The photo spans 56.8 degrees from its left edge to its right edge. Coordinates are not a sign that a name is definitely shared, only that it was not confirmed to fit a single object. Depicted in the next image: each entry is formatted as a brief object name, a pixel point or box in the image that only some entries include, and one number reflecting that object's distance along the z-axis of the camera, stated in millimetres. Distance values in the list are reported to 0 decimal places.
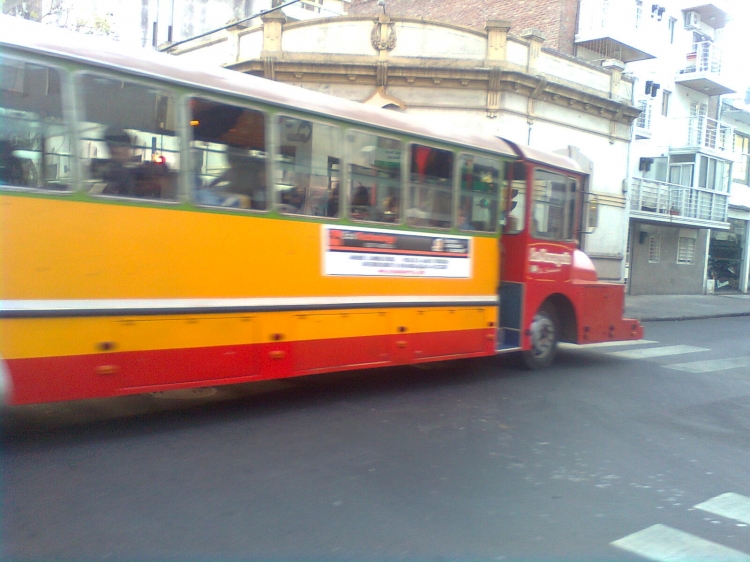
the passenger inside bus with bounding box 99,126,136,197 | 5414
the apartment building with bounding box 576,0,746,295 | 26047
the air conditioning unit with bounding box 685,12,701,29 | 29666
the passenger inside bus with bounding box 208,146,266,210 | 6102
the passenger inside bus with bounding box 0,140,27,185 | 4879
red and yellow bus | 5066
